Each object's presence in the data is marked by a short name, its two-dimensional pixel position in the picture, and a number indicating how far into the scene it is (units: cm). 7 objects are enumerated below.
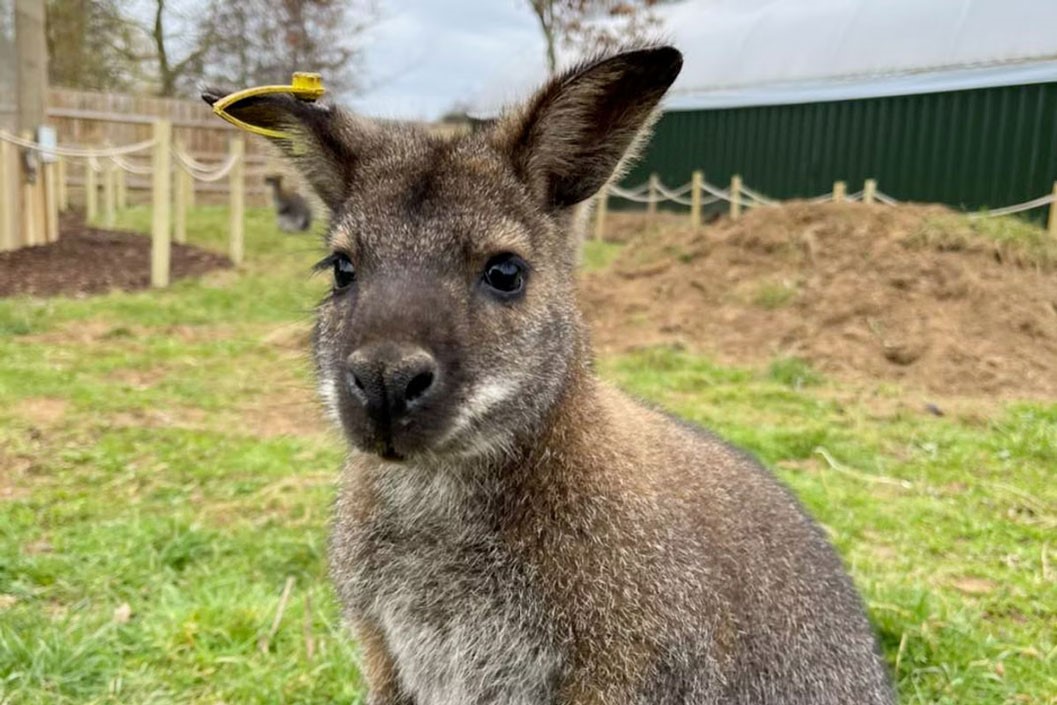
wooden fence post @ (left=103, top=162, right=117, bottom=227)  1442
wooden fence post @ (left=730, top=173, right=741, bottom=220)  1459
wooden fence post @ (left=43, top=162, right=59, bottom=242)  1049
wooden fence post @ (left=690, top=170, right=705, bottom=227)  1631
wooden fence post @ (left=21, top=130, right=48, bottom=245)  1007
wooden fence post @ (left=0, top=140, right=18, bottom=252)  943
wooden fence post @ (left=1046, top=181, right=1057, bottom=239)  1117
